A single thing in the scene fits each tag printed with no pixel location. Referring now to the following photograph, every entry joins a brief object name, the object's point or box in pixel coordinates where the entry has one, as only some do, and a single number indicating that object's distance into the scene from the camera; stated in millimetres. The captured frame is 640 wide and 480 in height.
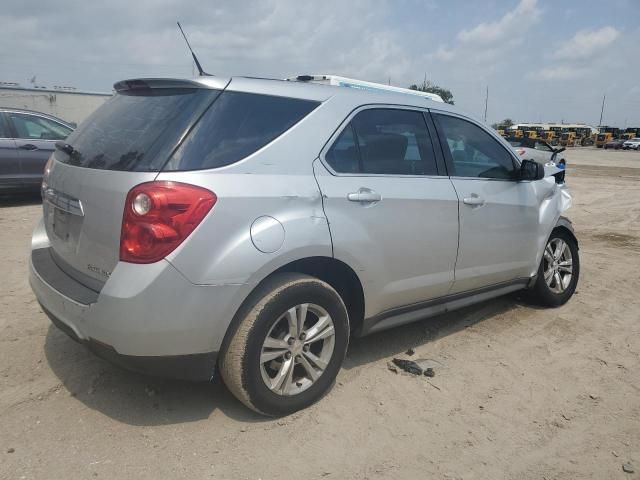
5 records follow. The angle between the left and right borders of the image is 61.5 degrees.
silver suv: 2469
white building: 27141
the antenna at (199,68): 2846
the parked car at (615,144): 55469
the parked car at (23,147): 8961
